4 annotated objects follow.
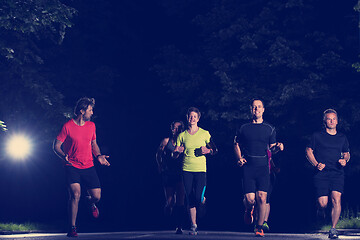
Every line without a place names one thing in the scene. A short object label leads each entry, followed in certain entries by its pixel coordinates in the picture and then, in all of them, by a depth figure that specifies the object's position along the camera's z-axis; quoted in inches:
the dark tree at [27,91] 1046.4
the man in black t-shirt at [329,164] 521.0
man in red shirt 502.9
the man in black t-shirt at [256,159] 518.6
